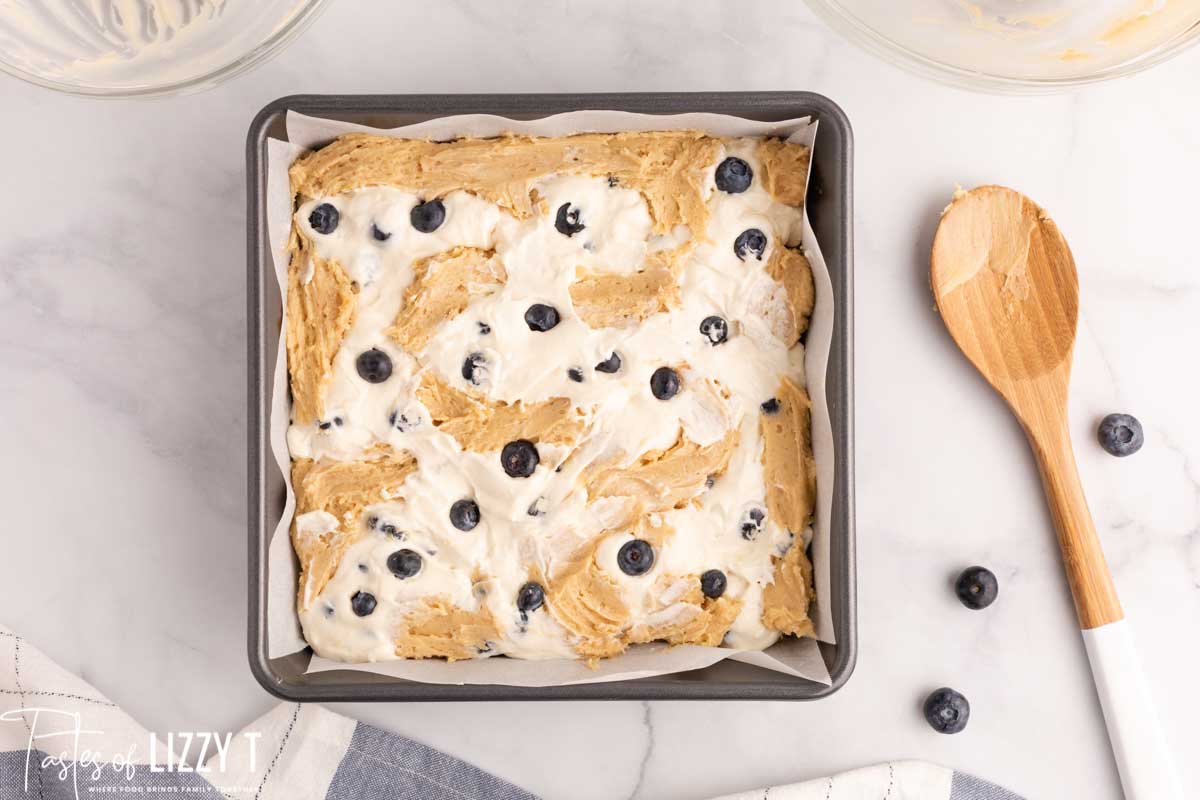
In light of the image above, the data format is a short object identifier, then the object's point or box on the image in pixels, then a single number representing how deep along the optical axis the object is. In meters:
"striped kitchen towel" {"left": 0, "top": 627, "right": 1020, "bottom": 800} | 0.79
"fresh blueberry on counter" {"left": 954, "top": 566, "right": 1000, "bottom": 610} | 0.78
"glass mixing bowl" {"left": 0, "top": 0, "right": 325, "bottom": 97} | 0.59
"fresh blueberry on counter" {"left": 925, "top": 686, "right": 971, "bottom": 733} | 0.78
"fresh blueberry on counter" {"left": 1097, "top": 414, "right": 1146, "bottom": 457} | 0.79
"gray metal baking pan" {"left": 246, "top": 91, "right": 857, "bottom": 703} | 0.73
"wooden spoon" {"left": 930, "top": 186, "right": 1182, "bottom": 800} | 0.78
